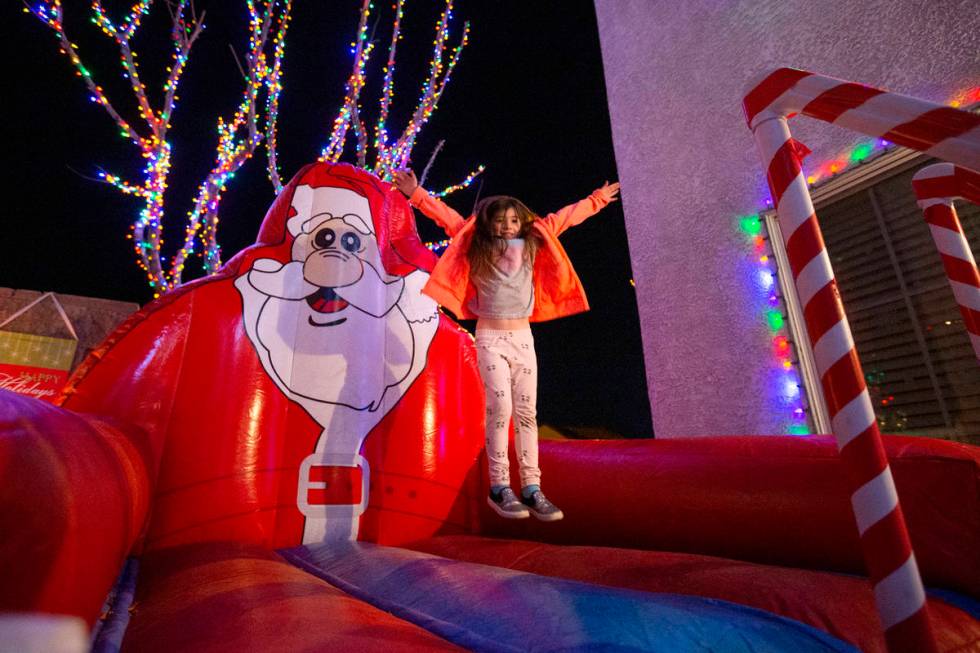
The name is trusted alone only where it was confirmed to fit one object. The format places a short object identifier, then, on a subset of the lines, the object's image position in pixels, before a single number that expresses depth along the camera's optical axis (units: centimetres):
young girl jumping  181
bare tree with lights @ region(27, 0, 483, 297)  446
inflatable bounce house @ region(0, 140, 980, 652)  81
